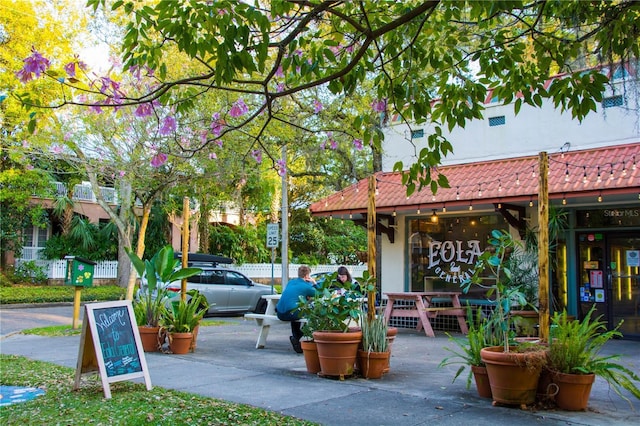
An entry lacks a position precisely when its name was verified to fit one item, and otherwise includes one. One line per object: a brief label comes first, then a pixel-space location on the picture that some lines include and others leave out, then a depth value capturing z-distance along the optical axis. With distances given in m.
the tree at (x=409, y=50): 5.07
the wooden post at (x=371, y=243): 7.77
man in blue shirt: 9.80
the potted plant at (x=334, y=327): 7.48
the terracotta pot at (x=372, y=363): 7.63
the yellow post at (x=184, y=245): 11.66
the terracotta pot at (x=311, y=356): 7.96
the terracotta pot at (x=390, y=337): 7.85
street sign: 17.20
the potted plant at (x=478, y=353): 6.48
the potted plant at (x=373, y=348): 7.65
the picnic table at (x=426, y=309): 12.78
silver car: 17.70
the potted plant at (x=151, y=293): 9.70
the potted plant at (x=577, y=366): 5.88
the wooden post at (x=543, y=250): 7.11
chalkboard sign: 6.73
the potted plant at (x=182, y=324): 9.76
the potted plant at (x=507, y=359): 5.93
